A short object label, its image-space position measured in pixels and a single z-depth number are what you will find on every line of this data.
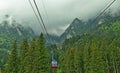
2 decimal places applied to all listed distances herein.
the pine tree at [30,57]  59.75
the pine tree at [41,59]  57.06
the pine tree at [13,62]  57.64
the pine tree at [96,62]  75.94
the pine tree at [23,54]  60.67
